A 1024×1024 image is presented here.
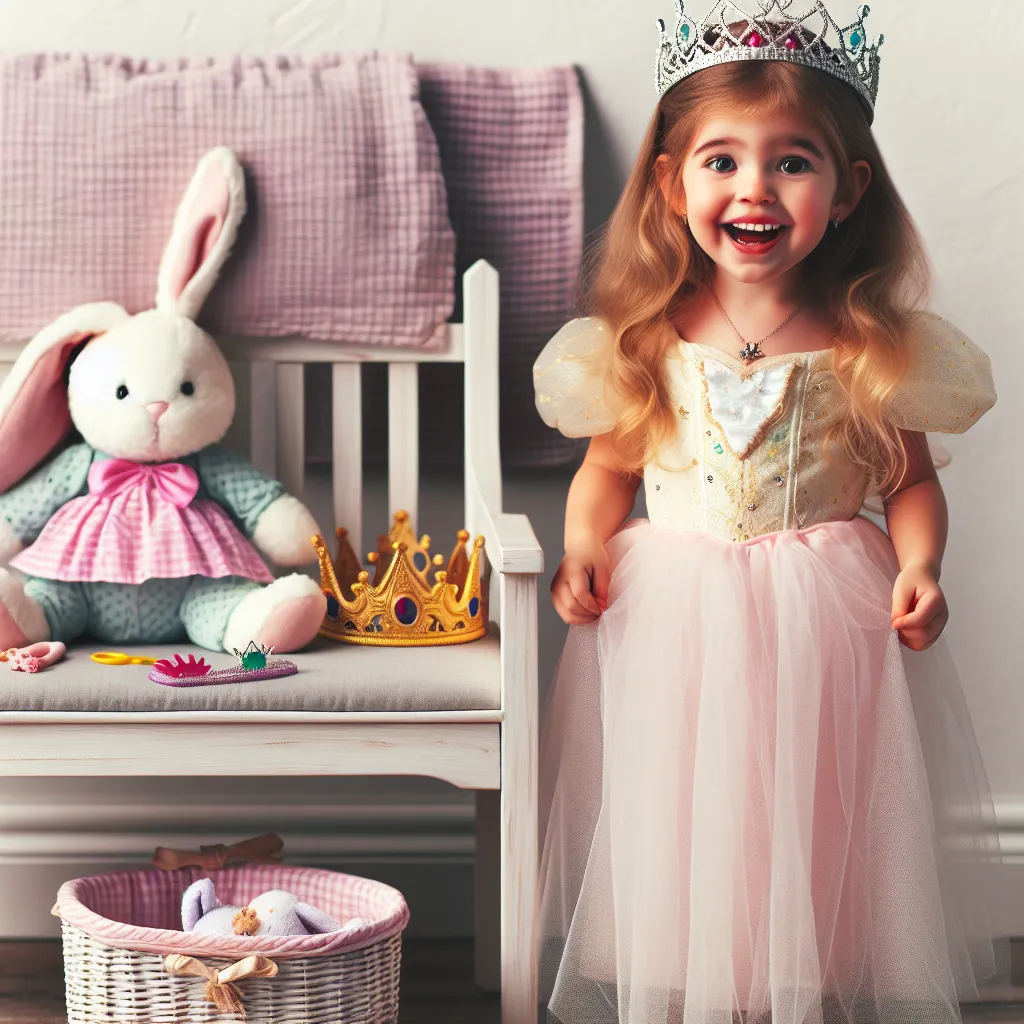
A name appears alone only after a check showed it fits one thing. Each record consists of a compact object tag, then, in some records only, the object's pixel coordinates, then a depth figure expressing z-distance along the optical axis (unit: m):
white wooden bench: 2.03
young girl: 2.02
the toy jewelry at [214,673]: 2.04
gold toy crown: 2.16
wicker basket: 2.00
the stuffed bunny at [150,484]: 2.16
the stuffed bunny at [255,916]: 2.08
